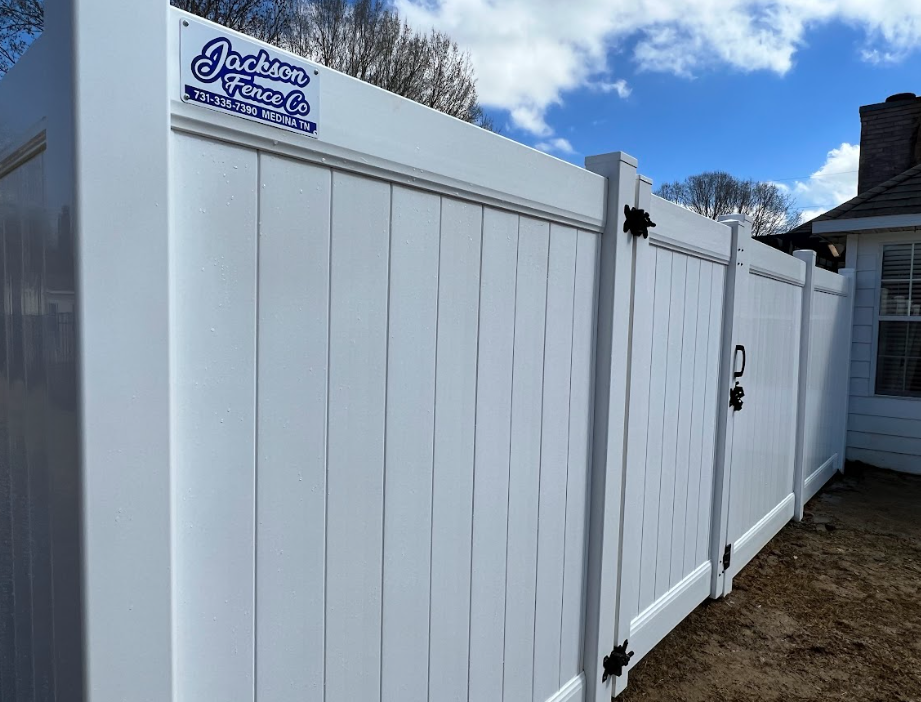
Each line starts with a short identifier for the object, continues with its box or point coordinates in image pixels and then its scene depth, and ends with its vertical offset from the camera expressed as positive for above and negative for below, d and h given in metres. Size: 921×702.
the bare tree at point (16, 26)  7.61 +3.67
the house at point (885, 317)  6.41 +0.23
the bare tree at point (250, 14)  9.12 +4.89
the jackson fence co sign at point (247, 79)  1.00 +0.43
